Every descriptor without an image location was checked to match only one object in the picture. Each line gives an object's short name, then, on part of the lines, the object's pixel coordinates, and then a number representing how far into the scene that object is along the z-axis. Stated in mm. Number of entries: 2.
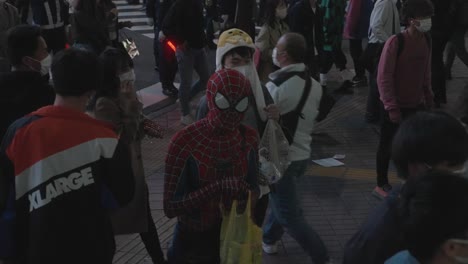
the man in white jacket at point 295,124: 4477
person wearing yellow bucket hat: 4195
